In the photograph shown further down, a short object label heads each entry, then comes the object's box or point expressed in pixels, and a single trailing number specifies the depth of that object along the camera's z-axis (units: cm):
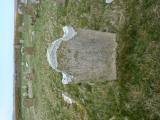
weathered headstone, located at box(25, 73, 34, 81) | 984
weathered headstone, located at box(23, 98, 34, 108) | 961
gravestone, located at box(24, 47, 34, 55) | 999
